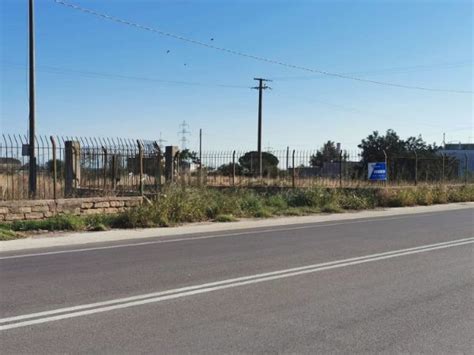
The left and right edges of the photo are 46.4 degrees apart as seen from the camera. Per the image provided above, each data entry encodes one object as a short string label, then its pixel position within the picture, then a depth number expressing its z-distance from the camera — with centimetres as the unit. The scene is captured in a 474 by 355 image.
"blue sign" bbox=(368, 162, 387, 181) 2584
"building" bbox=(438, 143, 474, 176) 7162
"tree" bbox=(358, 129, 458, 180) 2952
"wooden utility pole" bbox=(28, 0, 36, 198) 1911
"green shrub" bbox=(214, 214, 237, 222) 1672
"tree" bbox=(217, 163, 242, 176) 2544
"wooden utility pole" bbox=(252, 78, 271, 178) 5038
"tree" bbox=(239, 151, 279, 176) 2909
